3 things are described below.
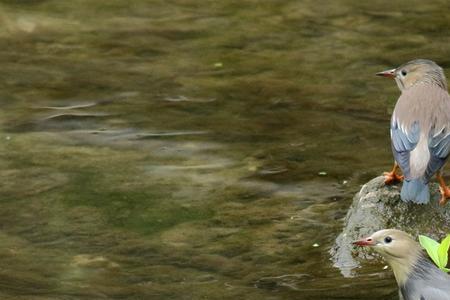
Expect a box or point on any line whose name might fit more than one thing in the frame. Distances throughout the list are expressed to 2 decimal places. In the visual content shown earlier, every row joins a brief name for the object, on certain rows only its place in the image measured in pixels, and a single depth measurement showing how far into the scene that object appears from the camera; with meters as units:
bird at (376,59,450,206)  15.69
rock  16.19
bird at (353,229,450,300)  13.95
